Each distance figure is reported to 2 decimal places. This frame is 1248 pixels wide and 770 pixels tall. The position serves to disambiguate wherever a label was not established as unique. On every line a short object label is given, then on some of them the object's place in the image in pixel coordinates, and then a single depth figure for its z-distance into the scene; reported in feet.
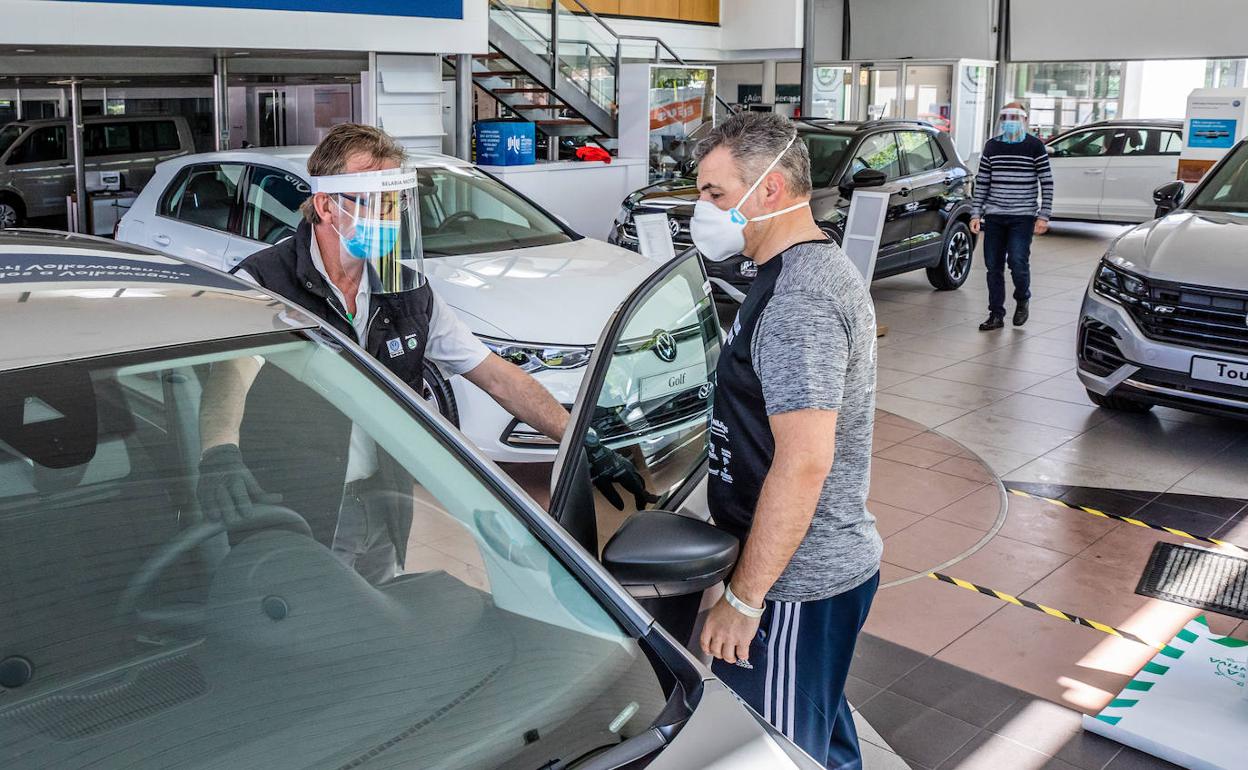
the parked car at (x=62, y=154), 45.32
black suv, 34.88
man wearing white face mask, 7.77
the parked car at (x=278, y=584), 5.52
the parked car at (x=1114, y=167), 51.75
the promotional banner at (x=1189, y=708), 12.08
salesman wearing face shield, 10.07
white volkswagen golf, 18.81
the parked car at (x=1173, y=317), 21.40
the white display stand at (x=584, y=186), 42.39
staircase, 45.18
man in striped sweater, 32.53
